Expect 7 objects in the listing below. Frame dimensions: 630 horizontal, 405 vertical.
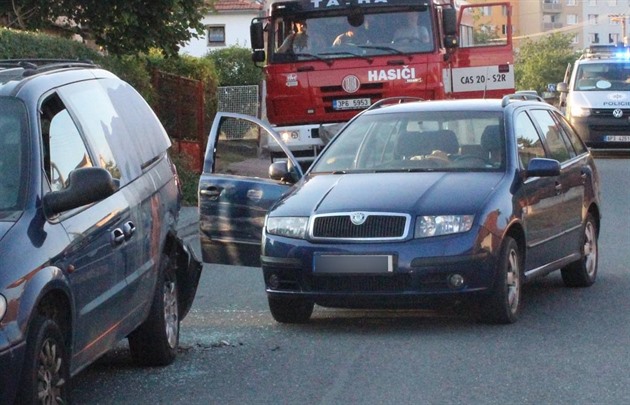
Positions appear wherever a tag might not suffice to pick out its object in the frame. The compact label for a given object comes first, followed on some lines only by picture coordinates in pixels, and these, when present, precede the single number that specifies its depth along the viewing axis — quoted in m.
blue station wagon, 9.15
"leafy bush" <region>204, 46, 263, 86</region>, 42.84
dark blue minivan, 5.91
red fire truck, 19.59
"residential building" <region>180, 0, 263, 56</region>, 66.12
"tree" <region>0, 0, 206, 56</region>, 20.80
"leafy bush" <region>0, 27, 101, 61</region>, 16.50
